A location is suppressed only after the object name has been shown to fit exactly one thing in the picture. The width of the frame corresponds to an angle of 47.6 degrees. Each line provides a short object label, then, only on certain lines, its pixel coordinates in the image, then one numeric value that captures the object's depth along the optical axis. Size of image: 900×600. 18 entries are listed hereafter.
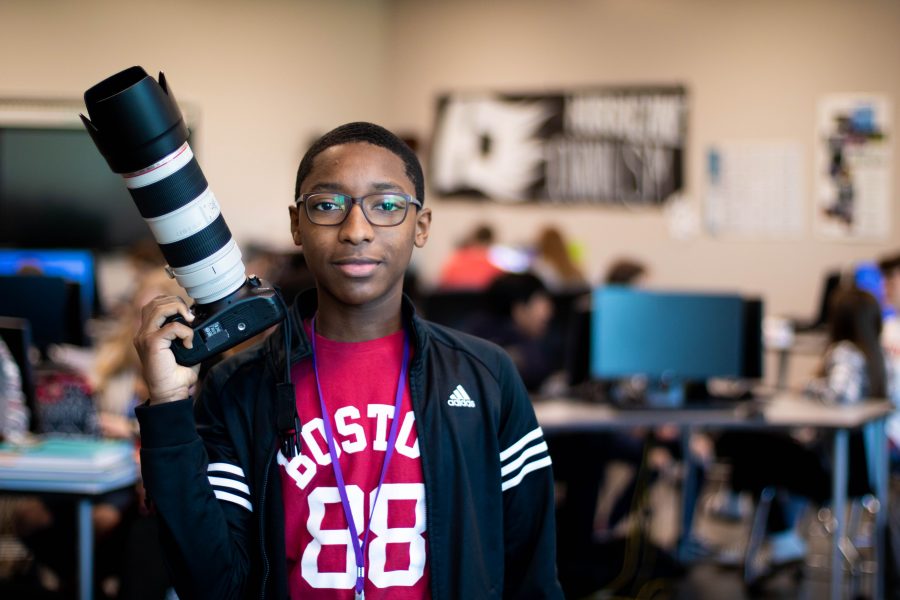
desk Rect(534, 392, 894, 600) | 3.58
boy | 1.30
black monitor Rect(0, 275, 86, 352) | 3.59
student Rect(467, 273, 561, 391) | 4.13
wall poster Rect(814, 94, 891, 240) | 7.06
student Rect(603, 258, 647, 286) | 5.70
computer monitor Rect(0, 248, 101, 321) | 4.63
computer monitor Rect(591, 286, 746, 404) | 3.80
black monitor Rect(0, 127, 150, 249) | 5.55
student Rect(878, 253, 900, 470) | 4.37
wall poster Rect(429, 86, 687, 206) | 7.58
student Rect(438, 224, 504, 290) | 6.65
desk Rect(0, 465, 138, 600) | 2.51
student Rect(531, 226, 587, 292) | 6.84
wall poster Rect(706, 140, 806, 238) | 7.29
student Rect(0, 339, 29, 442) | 2.82
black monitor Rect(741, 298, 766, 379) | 4.02
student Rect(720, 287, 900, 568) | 4.02
